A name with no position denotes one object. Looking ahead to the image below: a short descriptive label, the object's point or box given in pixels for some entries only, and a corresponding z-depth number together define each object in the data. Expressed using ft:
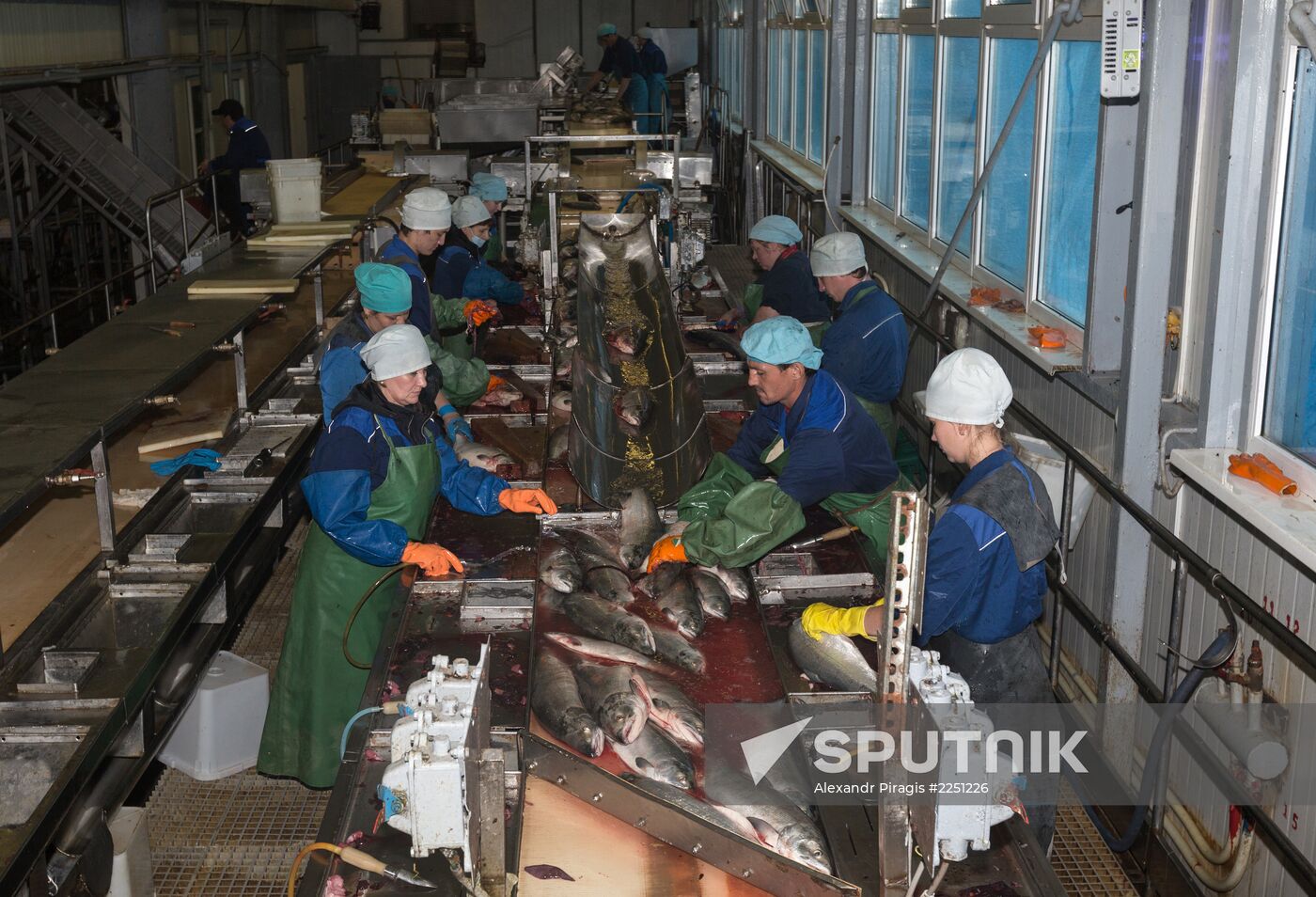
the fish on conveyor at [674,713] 9.56
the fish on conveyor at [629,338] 17.98
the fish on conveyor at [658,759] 9.05
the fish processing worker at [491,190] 25.95
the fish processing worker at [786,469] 11.96
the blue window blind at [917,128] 24.75
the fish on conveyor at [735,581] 11.84
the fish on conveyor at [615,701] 9.40
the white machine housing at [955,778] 7.24
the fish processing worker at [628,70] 46.32
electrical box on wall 12.64
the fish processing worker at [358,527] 12.40
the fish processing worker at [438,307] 17.99
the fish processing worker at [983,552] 10.20
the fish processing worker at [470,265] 22.85
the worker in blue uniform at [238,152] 37.50
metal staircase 33.27
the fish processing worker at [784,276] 22.48
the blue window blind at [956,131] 21.61
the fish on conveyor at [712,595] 11.47
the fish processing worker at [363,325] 14.61
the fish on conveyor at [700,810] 8.50
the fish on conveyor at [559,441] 15.90
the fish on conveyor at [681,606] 11.17
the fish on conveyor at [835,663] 10.07
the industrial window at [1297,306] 10.95
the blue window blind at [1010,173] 18.88
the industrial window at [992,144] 16.88
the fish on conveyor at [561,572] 11.91
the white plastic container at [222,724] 15.11
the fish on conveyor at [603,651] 10.57
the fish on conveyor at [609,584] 11.69
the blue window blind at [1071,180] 16.34
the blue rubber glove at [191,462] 16.46
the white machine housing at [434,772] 7.20
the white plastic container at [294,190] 22.11
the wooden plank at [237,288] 18.25
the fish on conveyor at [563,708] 9.36
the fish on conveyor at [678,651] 10.58
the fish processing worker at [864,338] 18.19
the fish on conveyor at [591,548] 12.51
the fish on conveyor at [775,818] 8.38
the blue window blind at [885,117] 28.14
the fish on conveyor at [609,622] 10.82
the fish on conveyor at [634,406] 15.58
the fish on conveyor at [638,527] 12.58
